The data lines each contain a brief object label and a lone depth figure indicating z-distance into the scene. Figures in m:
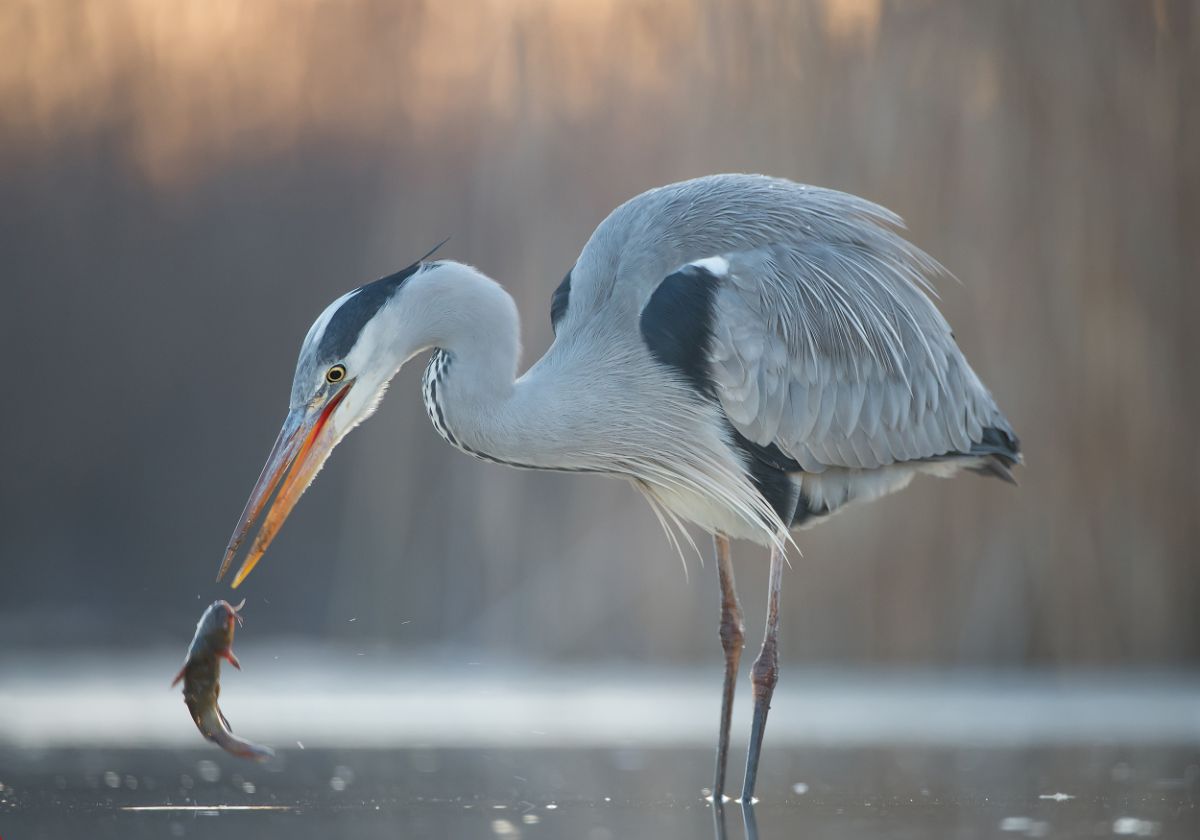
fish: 6.96
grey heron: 8.44
